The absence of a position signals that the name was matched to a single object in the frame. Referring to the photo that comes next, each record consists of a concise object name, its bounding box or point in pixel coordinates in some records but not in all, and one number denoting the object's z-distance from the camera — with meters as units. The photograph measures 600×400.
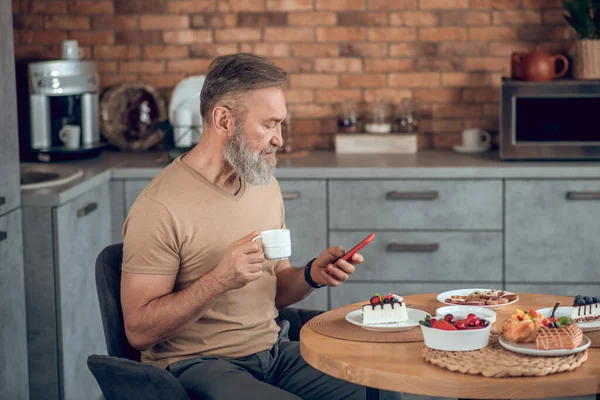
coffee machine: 3.95
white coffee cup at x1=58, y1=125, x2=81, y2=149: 4.09
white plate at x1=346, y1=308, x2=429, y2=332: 2.16
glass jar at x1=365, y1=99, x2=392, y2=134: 4.39
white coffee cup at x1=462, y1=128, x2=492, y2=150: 4.35
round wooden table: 1.81
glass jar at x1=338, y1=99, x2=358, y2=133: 4.43
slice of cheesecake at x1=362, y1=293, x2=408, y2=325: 2.19
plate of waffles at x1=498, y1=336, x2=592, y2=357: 1.91
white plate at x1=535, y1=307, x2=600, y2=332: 2.12
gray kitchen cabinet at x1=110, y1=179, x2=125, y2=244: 3.95
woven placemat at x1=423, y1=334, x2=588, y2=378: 1.84
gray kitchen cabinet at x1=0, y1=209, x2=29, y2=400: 2.97
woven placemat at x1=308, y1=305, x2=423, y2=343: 2.10
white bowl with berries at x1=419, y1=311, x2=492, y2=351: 1.95
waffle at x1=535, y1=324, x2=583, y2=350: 1.92
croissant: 1.97
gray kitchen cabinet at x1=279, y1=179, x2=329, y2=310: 3.92
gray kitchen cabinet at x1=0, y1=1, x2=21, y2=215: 2.98
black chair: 2.12
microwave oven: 3.92
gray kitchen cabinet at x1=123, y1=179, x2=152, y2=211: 3.95
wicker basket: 4.00
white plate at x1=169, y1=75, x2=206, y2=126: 4.35
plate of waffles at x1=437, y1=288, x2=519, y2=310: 2.34
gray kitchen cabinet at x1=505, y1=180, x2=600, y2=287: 3.83
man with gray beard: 2.23
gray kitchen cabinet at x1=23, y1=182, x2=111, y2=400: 3.18
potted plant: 4.01
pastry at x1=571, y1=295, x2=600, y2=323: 2.16
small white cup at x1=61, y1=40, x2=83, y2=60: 4.07
